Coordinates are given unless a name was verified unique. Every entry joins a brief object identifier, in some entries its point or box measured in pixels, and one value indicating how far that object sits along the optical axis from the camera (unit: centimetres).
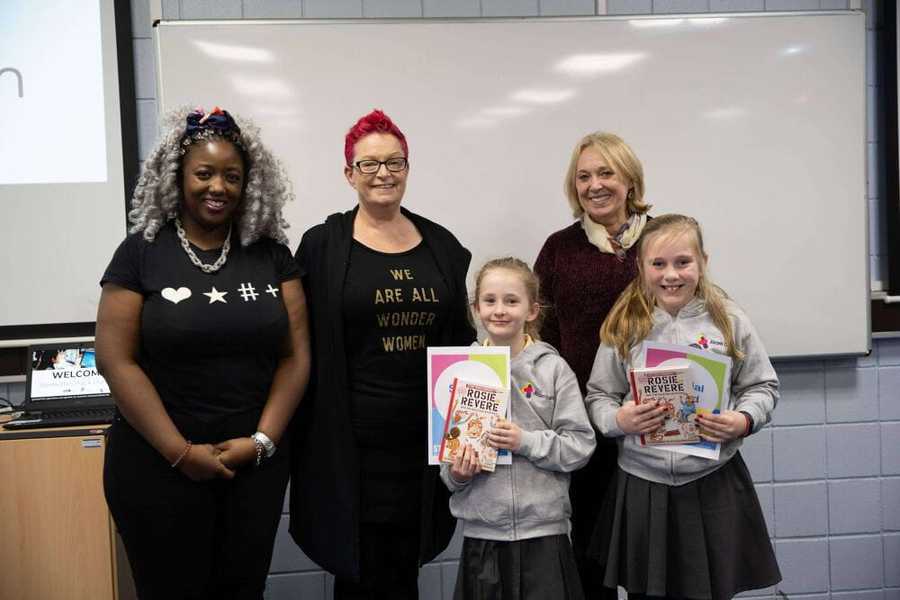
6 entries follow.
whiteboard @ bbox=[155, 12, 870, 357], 269
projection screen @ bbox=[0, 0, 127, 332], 264
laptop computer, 244
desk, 226
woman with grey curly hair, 163
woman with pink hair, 181
